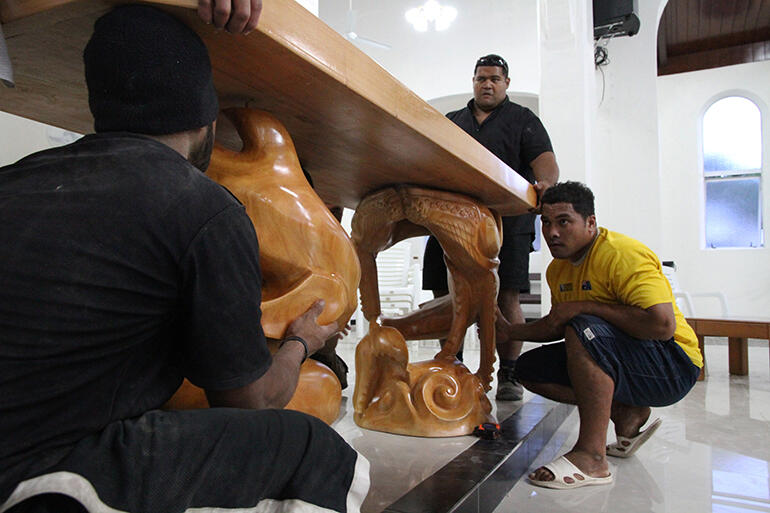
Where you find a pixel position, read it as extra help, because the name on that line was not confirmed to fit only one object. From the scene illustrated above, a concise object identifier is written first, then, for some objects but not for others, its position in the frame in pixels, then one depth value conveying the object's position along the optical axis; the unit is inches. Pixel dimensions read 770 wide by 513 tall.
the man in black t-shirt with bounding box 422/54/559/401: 92.0
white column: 154.9
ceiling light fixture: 246.5
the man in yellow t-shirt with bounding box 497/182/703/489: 61.7
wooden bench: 131.6
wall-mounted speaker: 178.9
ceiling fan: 225.8
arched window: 281.6
